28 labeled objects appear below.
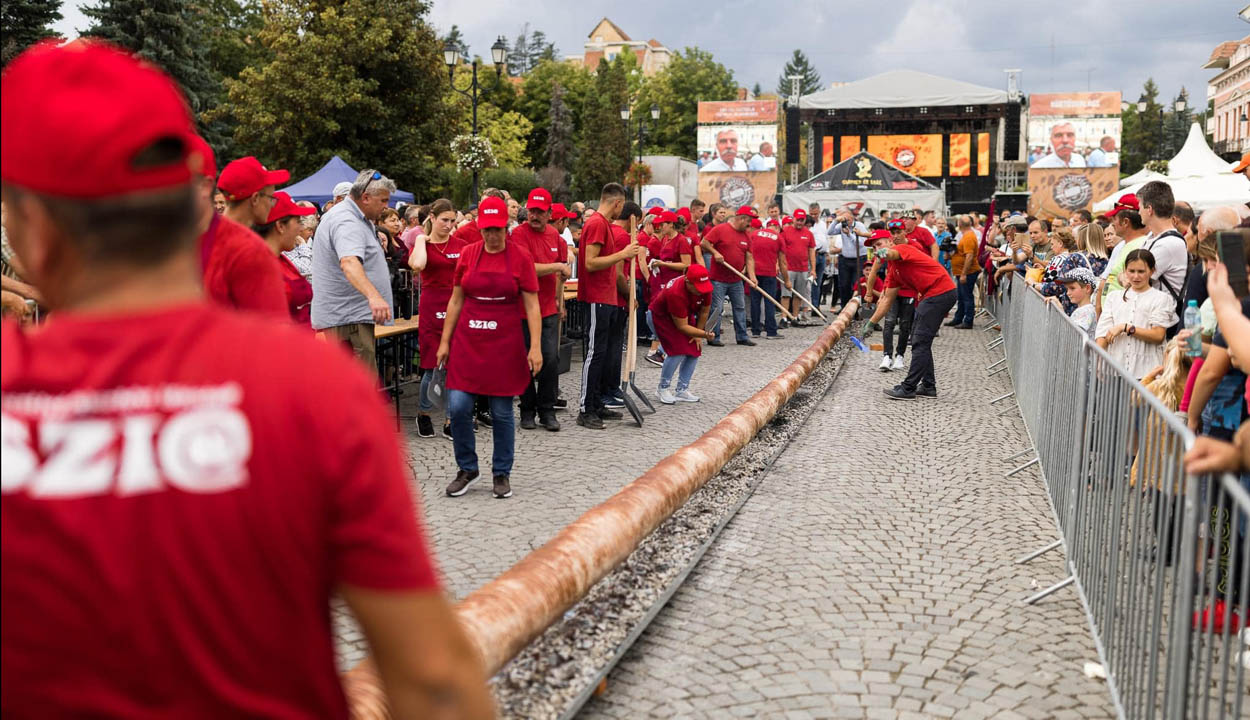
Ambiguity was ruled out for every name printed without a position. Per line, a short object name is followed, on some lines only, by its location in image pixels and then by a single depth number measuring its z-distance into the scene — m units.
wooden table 9.84
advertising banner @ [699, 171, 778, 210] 59.34
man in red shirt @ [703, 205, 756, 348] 16.16
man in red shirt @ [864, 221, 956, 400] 11.69
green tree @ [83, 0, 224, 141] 40.31
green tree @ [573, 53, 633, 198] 77.75
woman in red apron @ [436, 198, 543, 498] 7.00
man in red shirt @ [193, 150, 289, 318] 4.10
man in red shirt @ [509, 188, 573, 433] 9.37
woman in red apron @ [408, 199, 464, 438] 9.07
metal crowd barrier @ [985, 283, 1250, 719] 3.03
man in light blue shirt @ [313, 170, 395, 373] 6.97
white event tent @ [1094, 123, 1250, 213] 18.50
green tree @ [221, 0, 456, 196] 36.28
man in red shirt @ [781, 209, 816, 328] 19.33
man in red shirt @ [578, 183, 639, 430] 9.81
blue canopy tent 22.20
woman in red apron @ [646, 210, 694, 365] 13.19
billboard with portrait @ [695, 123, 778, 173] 60.06
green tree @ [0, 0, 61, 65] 33.75
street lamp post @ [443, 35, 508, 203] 25.92
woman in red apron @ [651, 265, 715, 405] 10.56
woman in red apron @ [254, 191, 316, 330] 5.43
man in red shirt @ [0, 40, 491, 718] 1.23
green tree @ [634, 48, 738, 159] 89.50
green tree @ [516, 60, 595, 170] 86.75
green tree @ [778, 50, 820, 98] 166.12
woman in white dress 7.17
